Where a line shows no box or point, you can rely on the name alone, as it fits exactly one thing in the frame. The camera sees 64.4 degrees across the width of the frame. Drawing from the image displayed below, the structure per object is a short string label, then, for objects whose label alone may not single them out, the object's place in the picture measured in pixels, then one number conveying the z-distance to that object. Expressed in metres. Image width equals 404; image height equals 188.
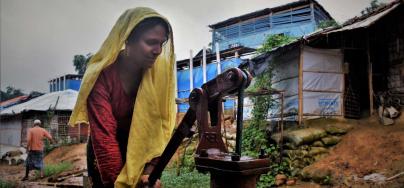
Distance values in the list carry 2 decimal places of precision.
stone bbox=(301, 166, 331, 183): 4.48
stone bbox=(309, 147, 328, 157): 5.16
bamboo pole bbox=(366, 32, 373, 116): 5.83
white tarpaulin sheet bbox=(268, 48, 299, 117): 5.83
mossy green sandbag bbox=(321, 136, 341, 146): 5.32
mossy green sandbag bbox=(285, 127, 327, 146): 5.18
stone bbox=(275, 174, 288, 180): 4.81
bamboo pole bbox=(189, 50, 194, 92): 5.23
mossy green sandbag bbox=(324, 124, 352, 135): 5.46
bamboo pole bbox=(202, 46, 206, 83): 5.21
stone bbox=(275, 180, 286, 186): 4.70
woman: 1.03
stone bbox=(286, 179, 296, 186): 4.68
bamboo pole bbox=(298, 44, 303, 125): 5.64
